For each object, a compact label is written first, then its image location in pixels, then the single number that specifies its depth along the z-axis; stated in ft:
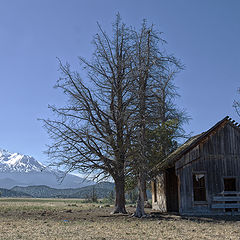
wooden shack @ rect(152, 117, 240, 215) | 76.84
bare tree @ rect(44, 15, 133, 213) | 74.28
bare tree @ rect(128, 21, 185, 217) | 70.90
